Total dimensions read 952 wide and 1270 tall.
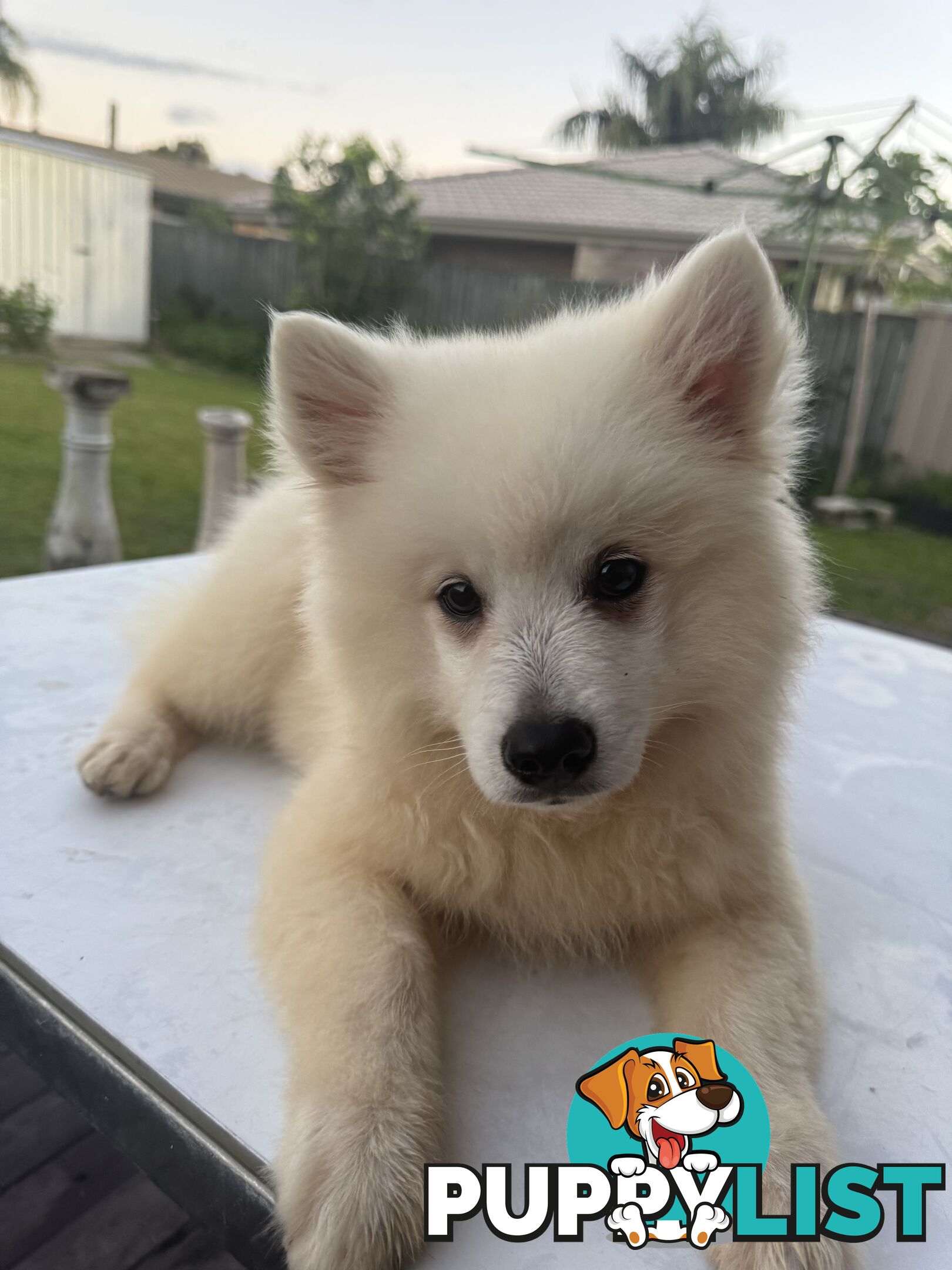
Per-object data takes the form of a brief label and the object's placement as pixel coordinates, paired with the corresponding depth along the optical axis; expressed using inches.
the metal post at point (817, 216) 247.8
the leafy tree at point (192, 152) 981.8
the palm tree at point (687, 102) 692.7
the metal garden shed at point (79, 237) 410.6
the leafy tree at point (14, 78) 426.9
